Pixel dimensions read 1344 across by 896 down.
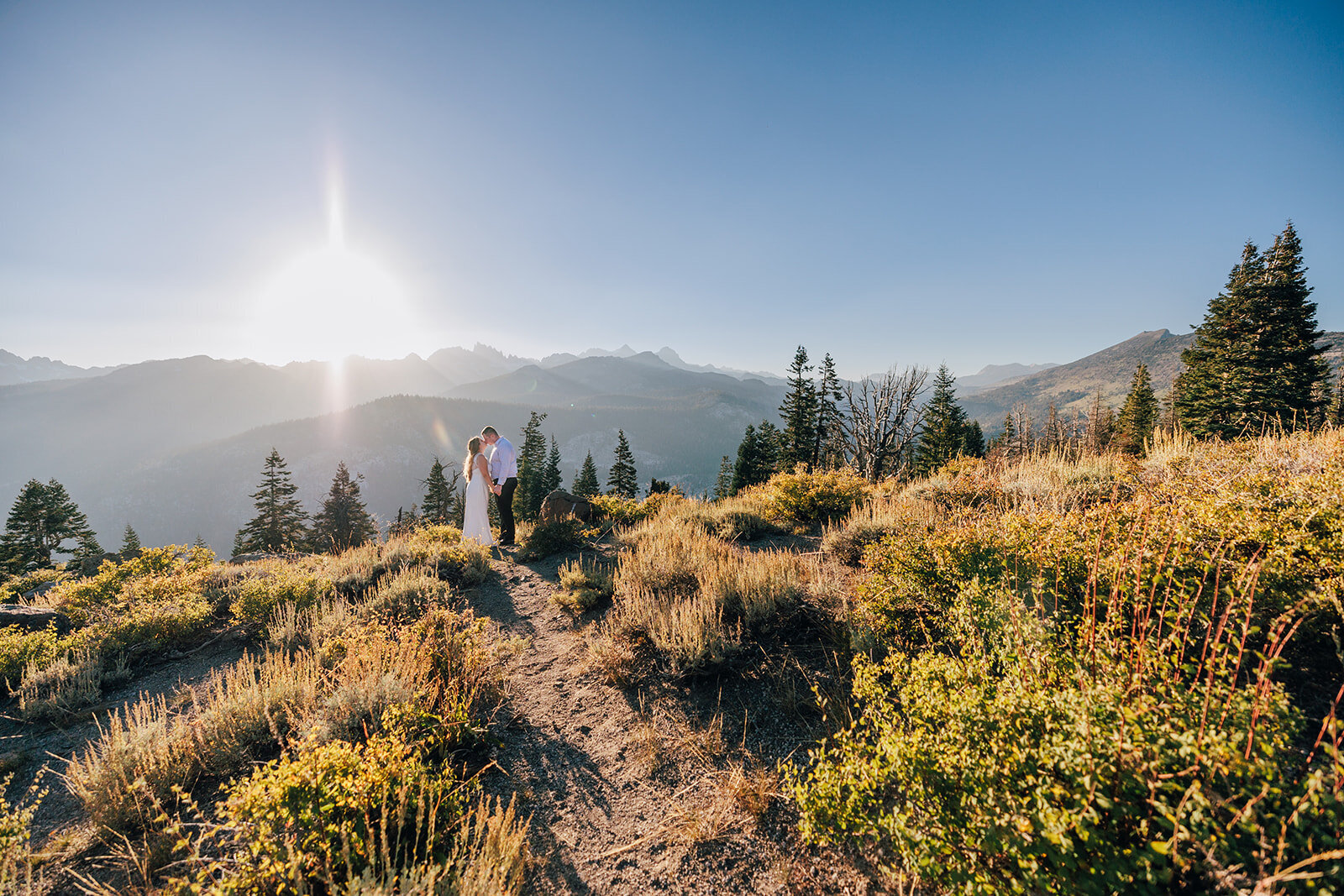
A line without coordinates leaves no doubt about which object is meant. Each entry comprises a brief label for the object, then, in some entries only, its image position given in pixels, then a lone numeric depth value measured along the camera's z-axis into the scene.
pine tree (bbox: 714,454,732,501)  46.89
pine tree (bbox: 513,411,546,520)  40.41
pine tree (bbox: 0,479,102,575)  25.42
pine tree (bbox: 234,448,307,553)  30.02
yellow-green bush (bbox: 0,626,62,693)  4.82
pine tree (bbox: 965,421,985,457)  45.32
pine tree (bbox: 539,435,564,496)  43.34
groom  10.55
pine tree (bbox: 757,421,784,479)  39.25
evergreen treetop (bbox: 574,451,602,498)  41.06
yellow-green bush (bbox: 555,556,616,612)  6.48
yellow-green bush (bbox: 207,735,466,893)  2.17
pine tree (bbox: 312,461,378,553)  30.38
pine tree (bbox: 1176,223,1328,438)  25.77
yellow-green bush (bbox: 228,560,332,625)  6.03
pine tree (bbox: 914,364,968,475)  40.31
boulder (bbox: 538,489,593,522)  12.88
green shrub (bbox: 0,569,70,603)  10.78
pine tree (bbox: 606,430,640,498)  38.44
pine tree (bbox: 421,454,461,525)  36.06
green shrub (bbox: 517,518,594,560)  9.55
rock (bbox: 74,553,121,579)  14.30
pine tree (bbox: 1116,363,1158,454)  38.41
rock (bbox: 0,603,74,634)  6.25
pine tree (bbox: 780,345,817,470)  34.38
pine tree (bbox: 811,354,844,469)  32.47
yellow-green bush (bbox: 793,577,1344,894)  1.42
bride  10.58
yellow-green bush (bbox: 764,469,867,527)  9.82
